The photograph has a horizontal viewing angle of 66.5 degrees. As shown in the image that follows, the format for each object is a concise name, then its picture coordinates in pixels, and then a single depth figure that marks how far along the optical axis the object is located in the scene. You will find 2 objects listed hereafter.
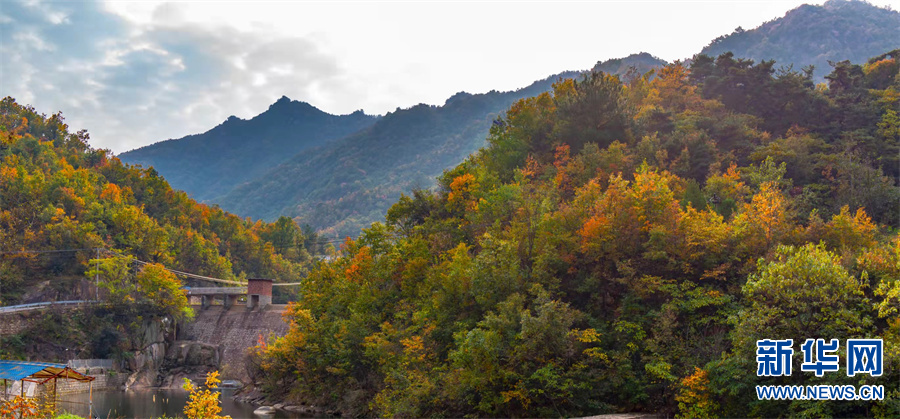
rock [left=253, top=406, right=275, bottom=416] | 45.41
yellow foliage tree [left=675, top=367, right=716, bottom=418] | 26.28
